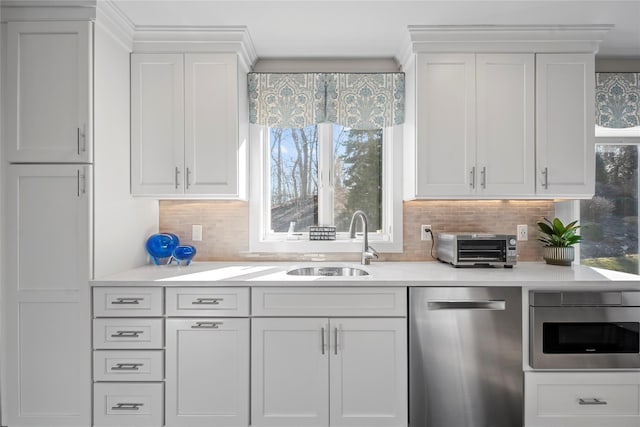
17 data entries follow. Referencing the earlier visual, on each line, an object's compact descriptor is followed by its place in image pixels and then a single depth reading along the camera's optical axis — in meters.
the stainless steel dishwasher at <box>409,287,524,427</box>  2.08
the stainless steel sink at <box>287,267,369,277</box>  2.61
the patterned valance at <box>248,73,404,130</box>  2.78
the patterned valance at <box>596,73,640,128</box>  2.76
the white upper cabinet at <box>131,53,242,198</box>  2.46
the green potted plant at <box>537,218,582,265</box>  2.60
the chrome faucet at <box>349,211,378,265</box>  2.59
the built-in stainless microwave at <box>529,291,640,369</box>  2.09
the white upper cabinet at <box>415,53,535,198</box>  2.44
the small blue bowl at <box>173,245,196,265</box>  2.56
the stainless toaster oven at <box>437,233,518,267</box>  2.47
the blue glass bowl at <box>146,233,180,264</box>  2.55
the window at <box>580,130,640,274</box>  2.89
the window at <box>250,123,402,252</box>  2.92
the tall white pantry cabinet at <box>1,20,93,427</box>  2.07
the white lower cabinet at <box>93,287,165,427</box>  2.08
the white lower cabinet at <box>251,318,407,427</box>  2.09
